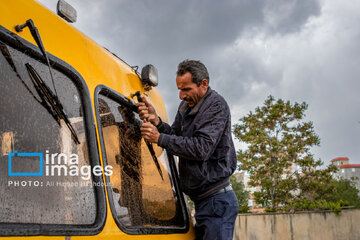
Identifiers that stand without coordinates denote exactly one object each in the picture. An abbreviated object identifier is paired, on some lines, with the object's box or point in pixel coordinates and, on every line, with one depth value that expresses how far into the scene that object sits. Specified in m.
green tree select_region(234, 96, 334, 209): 13.15
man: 2.05
